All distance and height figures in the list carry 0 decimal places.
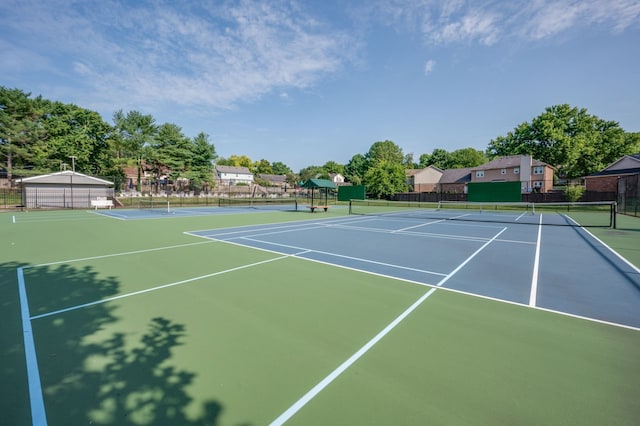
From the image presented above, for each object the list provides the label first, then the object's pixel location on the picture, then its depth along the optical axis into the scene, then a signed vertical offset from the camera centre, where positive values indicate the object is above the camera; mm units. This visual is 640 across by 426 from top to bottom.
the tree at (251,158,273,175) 116588 +13694
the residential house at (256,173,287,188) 99800 +8308
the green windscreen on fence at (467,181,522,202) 18797 +813
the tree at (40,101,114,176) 40656 +9287
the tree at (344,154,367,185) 101156 +13200
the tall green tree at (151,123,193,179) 47688 +8529
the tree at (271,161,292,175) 128000 +14678
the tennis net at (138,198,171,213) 30080 -501
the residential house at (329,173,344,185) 106588 +9362
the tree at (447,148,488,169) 76562 +12397
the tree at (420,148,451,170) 83500 +13243
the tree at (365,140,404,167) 88625 +15979
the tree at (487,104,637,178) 46000 +10620
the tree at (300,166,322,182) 108125 +11590
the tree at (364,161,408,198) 53250 +4076
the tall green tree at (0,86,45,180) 36250 +9255
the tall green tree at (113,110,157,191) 48750 +12070
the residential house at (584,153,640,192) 33212 +3718
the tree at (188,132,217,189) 50844 +7454
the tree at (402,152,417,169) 97625 +14657
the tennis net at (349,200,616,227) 17875 -1034
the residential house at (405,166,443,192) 67562 +5792
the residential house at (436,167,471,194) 58972 +4934
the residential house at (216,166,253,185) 93281 +9277
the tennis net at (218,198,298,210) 36659 -181
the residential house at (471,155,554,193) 45938 +5406
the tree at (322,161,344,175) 119500 +14796
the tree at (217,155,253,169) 121000 +17144
